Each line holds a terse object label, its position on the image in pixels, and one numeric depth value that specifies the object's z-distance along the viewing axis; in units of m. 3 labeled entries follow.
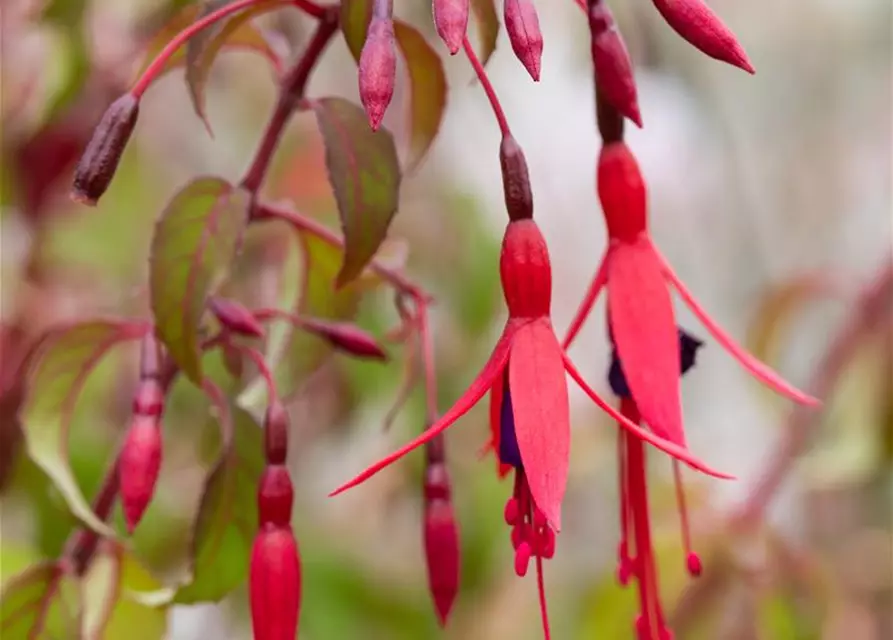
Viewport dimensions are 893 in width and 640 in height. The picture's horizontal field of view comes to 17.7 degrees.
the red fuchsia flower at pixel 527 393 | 0.27
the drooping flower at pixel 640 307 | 0.28
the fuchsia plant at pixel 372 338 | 0.28
